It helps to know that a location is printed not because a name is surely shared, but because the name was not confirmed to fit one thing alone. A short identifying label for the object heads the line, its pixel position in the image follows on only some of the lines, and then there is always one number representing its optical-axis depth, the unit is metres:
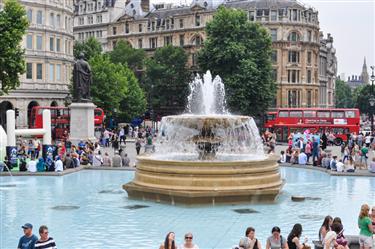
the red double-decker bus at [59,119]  52.19
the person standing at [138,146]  37.09
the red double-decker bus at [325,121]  51.31
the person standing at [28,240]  10.65
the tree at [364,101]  123.31
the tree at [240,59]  63.44
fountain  19.45
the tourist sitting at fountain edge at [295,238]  11.47
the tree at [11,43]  43.53
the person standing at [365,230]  12.29
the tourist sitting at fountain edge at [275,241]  11.45
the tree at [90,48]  77.81
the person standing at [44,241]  10.54
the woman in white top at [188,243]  10.92
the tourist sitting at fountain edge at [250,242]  11.35
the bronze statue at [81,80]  38.72
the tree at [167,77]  81.95
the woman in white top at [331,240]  11.51
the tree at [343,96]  161.00
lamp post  49.84
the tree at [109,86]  62.12
